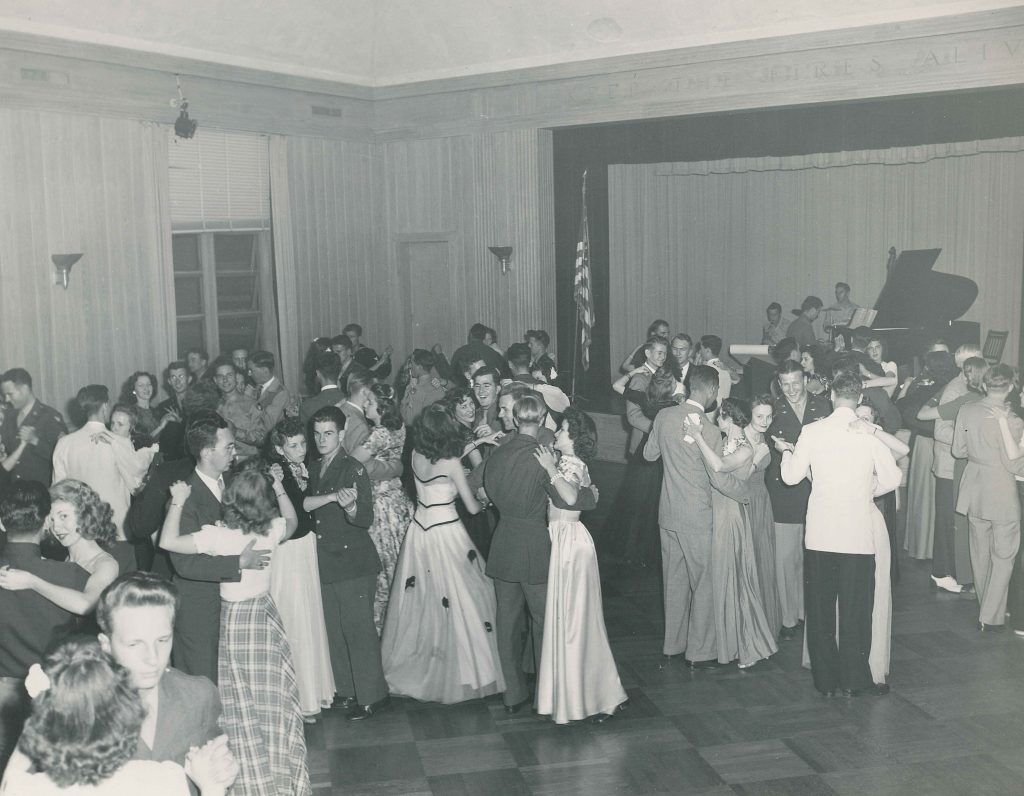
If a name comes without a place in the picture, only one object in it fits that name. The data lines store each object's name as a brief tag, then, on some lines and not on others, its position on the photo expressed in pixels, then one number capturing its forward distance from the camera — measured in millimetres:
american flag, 11766
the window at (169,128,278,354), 10703
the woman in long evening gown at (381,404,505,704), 5457
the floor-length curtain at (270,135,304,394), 11516
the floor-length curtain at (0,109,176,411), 9039
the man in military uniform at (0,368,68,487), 6852
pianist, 13047
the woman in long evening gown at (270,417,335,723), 5016
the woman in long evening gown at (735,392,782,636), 6094
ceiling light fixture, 10219
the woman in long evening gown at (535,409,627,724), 5121
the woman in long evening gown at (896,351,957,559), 7039
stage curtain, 12828
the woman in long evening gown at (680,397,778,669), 5855
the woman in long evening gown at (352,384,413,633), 5855
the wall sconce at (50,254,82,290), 9219
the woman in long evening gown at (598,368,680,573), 7395
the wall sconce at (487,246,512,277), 11953
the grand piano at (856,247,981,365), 11977
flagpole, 11953
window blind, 10570
